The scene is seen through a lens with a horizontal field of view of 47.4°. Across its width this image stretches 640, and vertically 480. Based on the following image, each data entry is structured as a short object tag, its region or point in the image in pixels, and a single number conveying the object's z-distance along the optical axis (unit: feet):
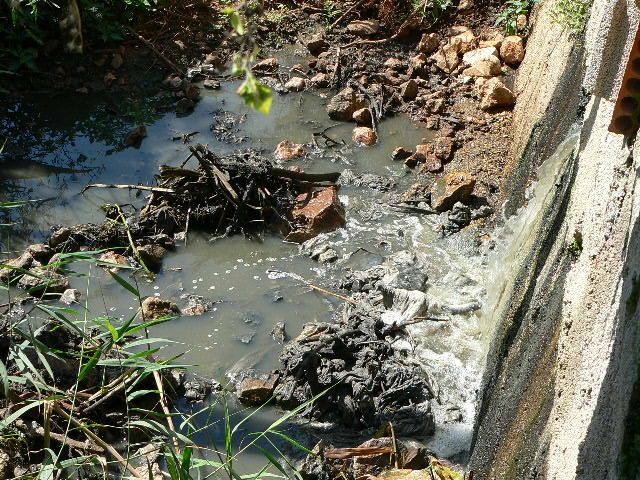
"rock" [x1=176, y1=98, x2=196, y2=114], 20.84
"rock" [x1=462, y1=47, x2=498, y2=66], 20.42
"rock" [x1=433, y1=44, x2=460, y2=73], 20.99
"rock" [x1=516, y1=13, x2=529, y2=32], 20.57
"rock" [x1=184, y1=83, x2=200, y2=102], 21.20
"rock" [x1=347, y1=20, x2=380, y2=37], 22.81
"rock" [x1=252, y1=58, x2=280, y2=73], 22.26
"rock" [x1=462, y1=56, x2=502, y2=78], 20.14
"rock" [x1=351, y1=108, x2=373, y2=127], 19.80
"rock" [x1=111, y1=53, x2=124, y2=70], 22.16
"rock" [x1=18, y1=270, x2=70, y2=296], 14.88
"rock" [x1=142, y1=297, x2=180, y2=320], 14.12
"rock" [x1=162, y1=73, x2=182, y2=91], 21.59
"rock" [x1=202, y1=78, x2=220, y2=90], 21.67
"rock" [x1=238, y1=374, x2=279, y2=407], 12.64
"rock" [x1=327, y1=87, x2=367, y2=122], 20.10
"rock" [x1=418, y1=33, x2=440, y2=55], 21.75
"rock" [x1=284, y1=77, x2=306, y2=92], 21.38
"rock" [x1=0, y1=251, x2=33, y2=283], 14.67
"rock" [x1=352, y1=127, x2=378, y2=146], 19.29
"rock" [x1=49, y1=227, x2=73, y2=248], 16.03
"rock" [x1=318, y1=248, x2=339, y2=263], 15.89
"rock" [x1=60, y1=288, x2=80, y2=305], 14.65
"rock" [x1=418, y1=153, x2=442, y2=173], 18.02
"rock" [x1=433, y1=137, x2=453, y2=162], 18.26
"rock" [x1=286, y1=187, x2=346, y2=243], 16.49
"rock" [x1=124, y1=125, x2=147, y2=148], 19.48
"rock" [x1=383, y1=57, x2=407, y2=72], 21.48
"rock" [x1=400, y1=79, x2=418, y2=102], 20.33
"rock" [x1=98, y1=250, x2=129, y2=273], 15.72
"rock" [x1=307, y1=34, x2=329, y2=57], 22.62
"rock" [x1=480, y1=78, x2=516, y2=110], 18.97
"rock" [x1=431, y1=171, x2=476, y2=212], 16.56
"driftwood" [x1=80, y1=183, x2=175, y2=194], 16.98
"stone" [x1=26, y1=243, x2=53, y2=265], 15.49
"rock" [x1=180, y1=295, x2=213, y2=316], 14.65
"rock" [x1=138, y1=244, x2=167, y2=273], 15.65
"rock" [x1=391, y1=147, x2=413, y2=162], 18.58
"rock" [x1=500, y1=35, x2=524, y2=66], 20.06
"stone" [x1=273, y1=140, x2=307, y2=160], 18.90
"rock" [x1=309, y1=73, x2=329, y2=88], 21.45
